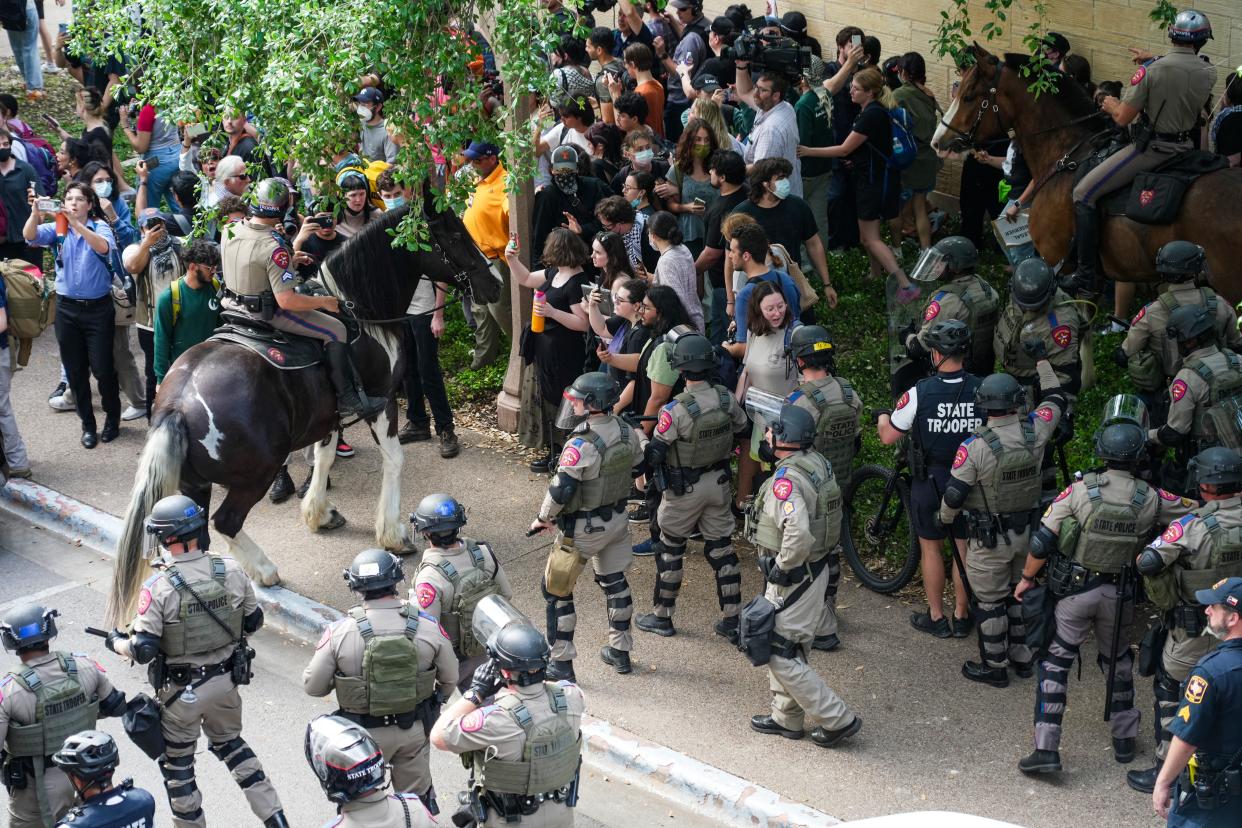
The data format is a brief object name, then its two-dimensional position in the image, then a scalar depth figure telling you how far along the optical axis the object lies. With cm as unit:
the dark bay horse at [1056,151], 1113
